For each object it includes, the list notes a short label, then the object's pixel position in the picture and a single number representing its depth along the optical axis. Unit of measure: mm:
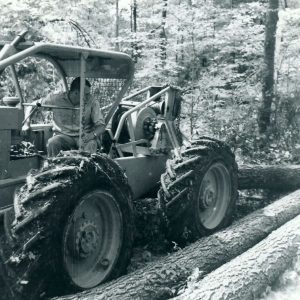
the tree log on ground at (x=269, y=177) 8438
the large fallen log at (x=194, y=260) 3811
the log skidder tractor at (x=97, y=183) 3545
